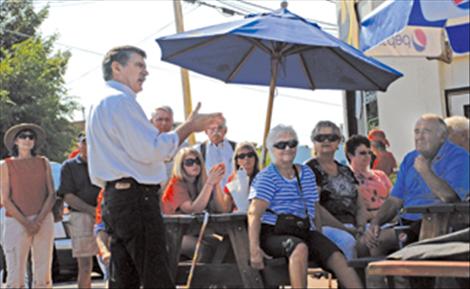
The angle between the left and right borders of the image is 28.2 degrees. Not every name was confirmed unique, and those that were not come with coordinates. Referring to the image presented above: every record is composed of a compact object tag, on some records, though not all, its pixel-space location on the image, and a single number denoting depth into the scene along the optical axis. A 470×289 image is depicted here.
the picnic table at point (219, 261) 6.83
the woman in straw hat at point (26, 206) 9.30
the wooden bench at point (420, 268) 4.53
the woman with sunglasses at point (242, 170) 7.63
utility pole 22.76
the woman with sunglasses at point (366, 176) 8.08
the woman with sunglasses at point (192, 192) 7.37
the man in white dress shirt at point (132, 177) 5.68
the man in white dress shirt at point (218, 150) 9.28
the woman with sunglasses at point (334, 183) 7.62
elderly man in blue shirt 6.50
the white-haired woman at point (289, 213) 6.66
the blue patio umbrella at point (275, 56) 7.61
